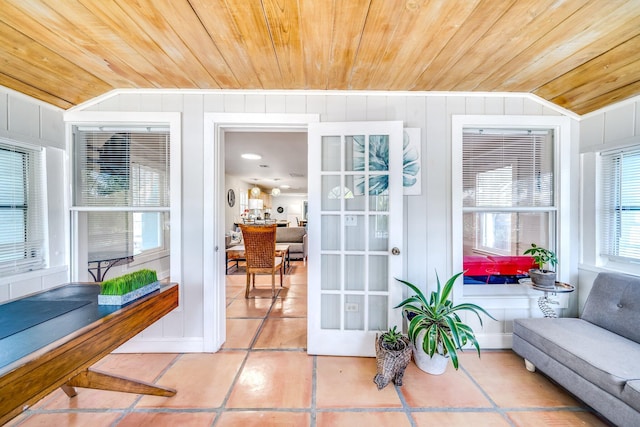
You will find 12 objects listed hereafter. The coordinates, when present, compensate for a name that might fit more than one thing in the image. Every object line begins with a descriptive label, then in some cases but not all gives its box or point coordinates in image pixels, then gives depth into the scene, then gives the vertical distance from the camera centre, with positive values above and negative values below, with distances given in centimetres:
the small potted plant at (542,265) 194 -49
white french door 208 -24
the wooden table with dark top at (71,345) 81 -54
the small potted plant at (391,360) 171 -107
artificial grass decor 131 -40
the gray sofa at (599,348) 127 -87
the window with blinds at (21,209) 174 +2
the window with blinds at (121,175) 215 +33
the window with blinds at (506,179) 221 +28
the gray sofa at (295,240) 564 -68
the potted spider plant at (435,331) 169 -86
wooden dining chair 345 -55
